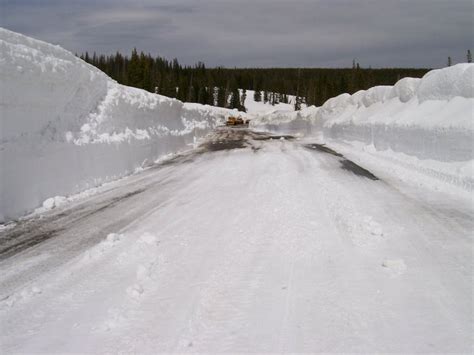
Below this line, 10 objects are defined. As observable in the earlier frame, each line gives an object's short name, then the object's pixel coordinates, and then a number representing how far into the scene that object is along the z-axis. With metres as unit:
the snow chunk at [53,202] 8.84
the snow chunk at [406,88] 17.17
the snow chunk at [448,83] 12.12
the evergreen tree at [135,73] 79.75
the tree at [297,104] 128.20
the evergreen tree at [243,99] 157.57
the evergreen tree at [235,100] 150.62
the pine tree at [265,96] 174.12
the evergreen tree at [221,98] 148.00
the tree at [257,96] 176.02
